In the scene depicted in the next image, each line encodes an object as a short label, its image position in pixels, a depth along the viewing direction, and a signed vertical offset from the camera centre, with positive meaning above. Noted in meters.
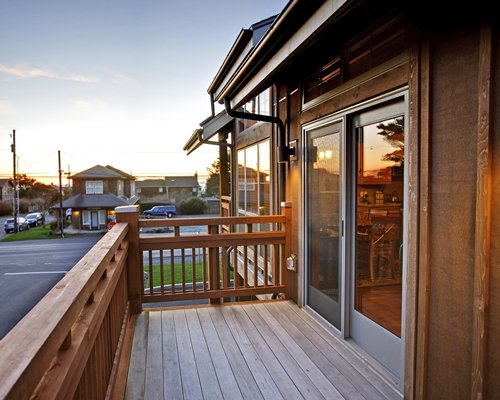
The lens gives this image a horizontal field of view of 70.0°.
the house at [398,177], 1.54 +0.08
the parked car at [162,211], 26.98 -1.54
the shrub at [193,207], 28.38 -1.28
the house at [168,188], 35.31 +0.33
